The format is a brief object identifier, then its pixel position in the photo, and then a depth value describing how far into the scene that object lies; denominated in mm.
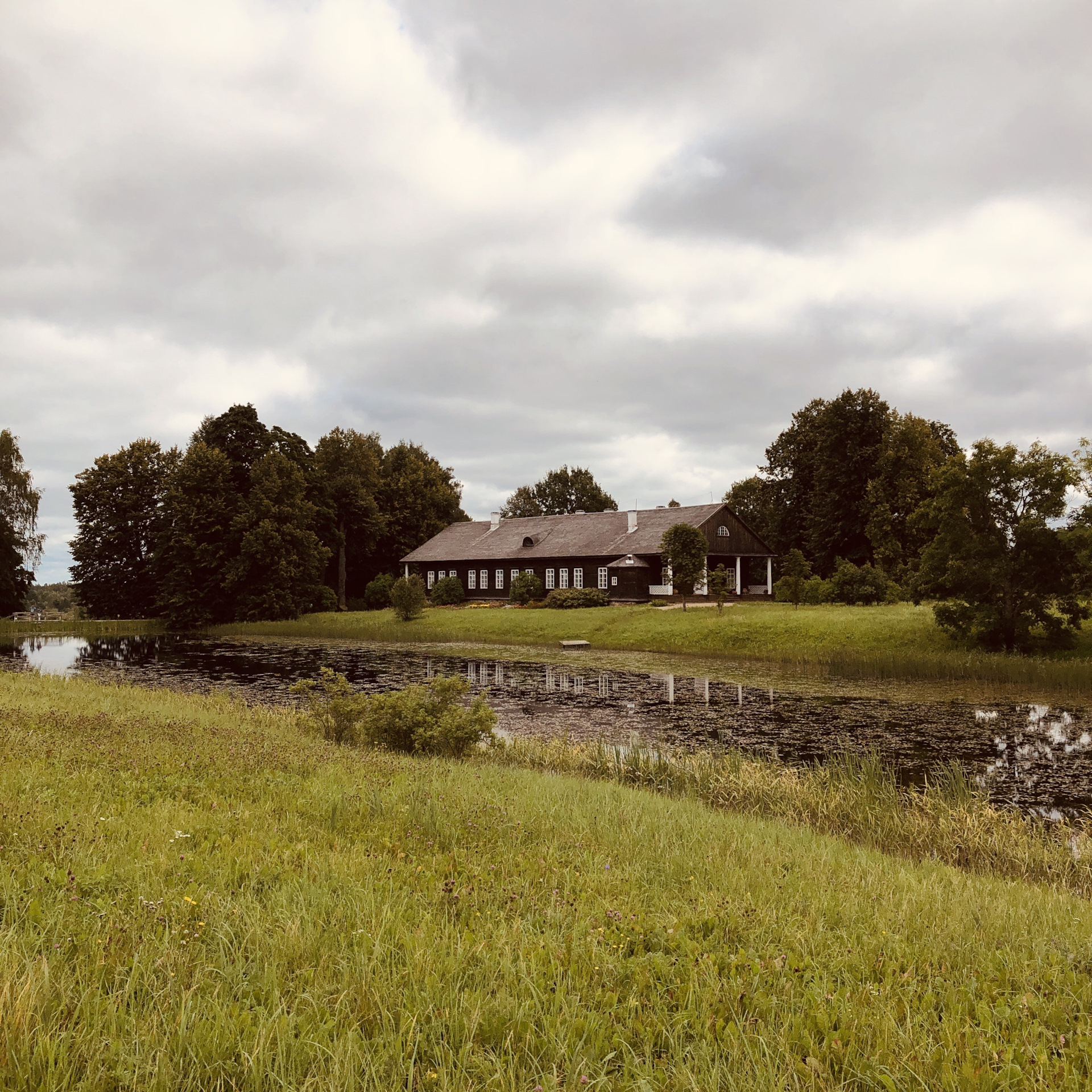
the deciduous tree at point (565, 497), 85188
